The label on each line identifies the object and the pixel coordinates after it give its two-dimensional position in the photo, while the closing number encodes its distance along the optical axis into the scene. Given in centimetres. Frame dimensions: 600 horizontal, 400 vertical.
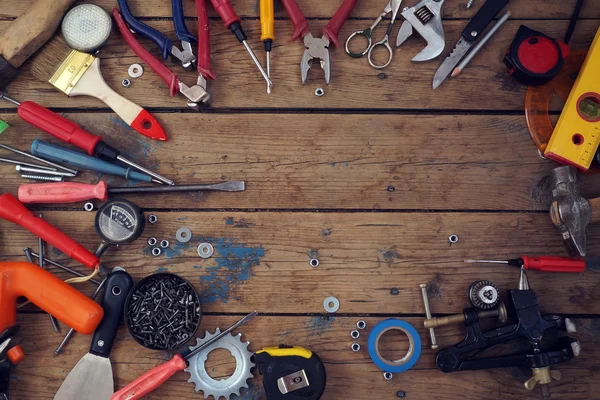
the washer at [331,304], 156
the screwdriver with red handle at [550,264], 150
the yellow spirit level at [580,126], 154
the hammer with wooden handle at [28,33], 157
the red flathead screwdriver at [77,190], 155
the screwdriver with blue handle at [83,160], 157
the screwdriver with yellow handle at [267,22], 158
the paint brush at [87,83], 161
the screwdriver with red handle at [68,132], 155
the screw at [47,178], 160
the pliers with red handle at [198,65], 158
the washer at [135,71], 165
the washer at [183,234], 159
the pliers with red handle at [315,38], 160
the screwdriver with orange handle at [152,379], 148
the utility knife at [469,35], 160
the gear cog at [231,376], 151
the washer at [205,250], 158
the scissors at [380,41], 163
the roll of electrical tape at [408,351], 151
